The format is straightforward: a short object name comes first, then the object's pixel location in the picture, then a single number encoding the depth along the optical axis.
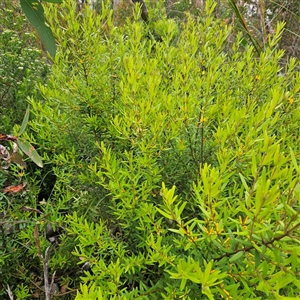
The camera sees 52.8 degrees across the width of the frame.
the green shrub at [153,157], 0.53
